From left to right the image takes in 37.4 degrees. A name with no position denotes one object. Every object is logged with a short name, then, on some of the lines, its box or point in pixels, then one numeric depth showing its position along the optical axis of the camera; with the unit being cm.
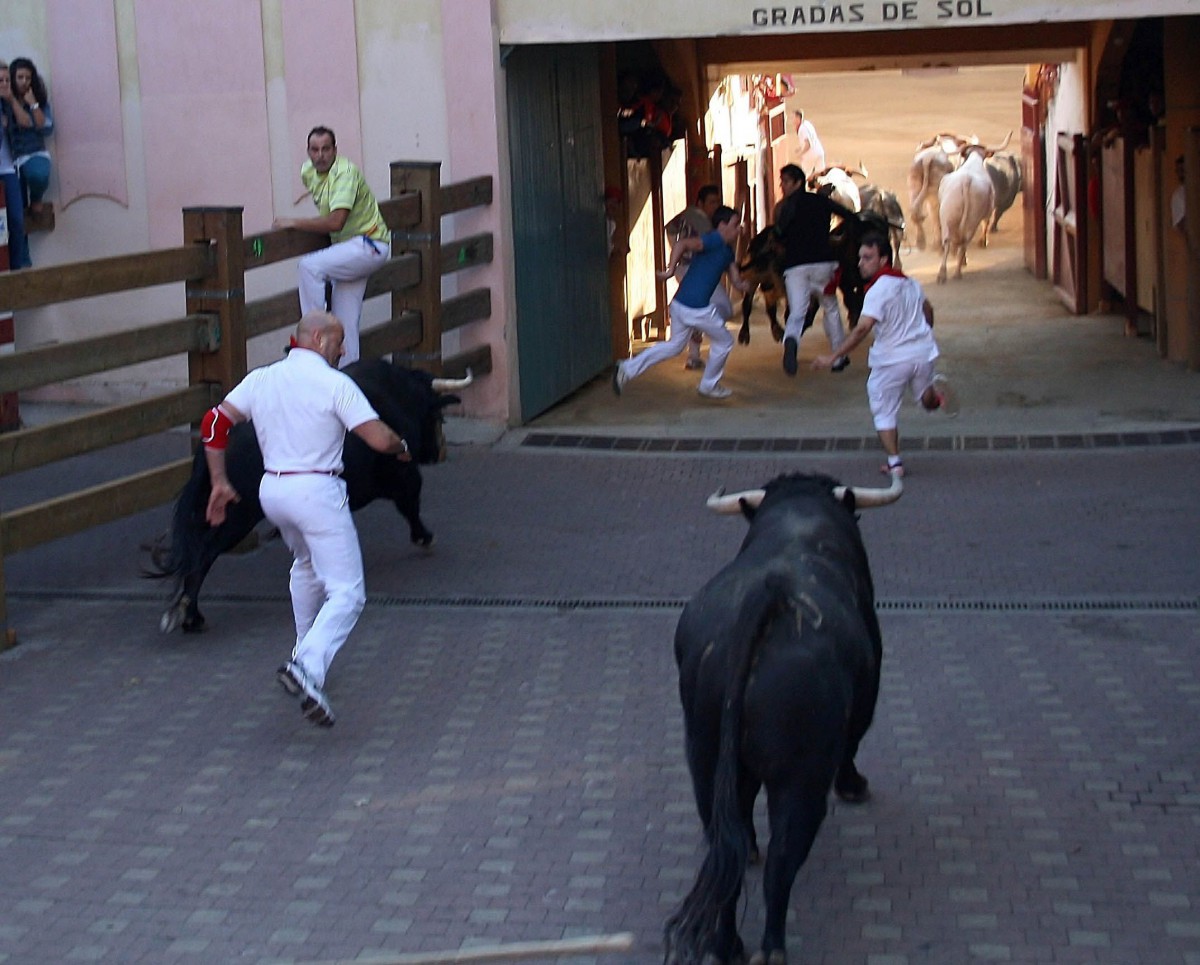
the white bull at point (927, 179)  2488
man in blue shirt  1369
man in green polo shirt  1055
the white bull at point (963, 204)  2131
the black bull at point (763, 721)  471
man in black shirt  1454
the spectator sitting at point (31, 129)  1270
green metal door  1295
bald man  682
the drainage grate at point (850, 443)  1175
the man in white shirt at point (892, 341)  1071
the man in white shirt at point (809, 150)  2730
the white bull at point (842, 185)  2219
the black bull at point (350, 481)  803
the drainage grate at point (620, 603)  827
